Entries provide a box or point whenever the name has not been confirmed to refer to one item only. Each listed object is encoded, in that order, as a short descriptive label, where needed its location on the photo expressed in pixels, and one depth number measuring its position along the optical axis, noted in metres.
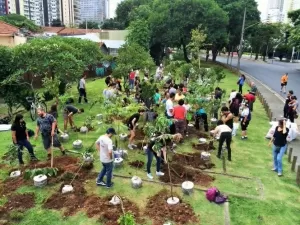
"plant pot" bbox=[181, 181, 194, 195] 7.82
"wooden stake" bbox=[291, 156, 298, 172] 9.48
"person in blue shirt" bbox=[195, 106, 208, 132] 12.38
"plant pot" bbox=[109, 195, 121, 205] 7.35
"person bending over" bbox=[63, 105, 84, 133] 11.88
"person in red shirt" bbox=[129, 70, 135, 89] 19.60
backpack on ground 7.55
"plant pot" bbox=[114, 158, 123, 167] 9.30
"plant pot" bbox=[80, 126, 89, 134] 12.24
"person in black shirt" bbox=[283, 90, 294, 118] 13.63
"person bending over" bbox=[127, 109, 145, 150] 10.11
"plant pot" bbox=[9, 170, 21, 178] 8.66
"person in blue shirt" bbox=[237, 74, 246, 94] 20.31
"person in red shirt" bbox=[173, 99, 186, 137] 10.76
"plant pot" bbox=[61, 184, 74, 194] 7.81
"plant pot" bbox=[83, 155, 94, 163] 9.27
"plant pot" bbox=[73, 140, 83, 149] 10.59
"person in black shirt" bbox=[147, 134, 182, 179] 7.76
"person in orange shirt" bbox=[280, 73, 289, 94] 21.84
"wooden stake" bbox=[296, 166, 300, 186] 8.63
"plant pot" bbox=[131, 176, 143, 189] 8.11
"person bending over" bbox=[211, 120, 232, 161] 9.81
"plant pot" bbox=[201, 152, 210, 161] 9.95
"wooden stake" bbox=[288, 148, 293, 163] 10.18
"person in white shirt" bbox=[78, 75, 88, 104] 16.83
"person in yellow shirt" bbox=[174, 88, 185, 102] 12.15
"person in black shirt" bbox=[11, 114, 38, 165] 8.76
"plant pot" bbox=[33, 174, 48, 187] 8.06
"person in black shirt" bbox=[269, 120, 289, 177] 8.73
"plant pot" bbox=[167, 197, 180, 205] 7.36
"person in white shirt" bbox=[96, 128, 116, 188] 7.52
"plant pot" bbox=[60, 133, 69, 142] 11.39
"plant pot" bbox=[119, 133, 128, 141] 11.38
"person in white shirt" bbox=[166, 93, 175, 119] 11.12
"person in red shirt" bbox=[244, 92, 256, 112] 14.40
